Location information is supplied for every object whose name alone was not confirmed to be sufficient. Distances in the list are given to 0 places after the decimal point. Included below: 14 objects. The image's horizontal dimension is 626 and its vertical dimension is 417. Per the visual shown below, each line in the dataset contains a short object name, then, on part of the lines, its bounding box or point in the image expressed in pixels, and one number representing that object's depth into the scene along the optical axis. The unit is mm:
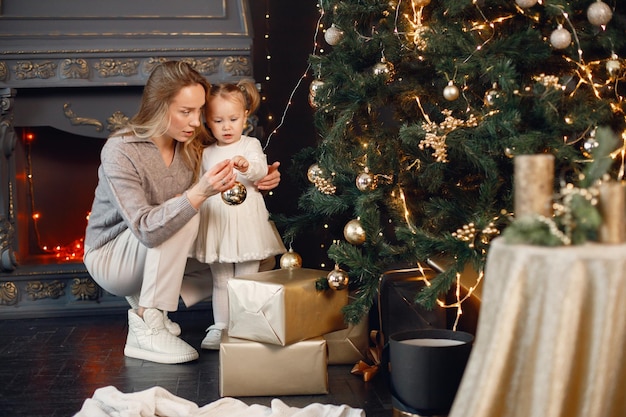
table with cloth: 1222
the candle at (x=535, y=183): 1304
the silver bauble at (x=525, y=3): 2128
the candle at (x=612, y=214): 1272
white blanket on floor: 2102
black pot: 1898
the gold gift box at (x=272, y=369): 2326
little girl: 2916
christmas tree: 2098
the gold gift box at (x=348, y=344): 2586
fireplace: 3322
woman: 2730
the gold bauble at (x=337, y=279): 2393
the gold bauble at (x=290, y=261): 2705
